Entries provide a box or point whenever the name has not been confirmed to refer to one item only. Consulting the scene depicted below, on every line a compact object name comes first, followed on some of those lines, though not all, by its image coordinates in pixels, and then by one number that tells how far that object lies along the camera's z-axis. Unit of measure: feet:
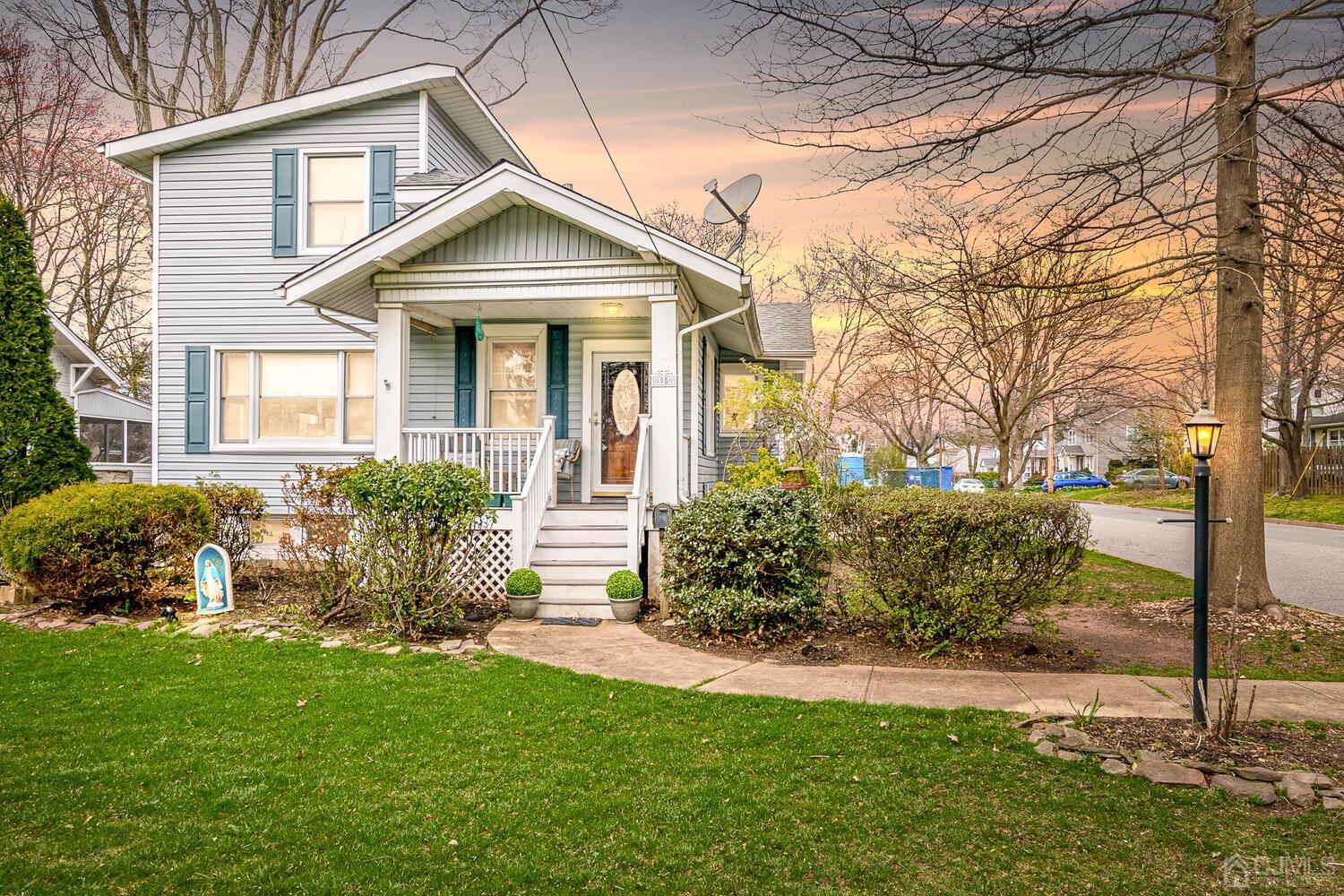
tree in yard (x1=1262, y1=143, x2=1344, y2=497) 20.56
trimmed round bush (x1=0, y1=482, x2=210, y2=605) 24.94
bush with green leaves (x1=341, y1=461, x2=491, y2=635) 23.47
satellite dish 34.81
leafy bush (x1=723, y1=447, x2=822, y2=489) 39.42
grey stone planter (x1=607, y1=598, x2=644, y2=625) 25.50
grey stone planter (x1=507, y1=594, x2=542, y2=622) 25.70
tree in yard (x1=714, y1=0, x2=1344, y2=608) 21.84
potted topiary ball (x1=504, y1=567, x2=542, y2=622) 25.62
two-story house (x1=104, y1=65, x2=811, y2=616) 28.66
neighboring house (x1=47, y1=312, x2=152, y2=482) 55.06
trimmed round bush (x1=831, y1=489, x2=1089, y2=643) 19.54
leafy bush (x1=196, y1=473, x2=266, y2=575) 30.30
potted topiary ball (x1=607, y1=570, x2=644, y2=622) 25.52
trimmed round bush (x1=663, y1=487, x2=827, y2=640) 22.45
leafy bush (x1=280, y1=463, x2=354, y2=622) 24.76
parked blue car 157.43
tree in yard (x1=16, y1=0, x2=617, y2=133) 57.26
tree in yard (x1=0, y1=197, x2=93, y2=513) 29.66
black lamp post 14.17
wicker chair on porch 34.86
